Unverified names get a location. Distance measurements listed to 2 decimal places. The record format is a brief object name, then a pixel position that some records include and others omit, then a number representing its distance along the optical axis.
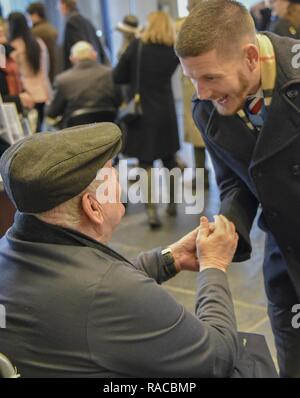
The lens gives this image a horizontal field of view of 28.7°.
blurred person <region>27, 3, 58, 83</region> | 6.86
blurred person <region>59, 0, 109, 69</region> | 6.59
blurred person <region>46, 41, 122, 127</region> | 4.95
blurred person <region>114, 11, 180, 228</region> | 4.66
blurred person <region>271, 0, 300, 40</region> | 4.18
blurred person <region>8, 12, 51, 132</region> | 5.45
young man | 1.74
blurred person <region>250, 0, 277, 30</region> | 5.02
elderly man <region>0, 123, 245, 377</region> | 1.32
